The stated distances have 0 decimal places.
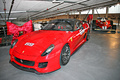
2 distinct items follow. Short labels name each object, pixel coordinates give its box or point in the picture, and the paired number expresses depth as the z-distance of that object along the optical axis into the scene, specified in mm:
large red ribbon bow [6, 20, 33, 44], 3811
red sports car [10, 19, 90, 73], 1727
